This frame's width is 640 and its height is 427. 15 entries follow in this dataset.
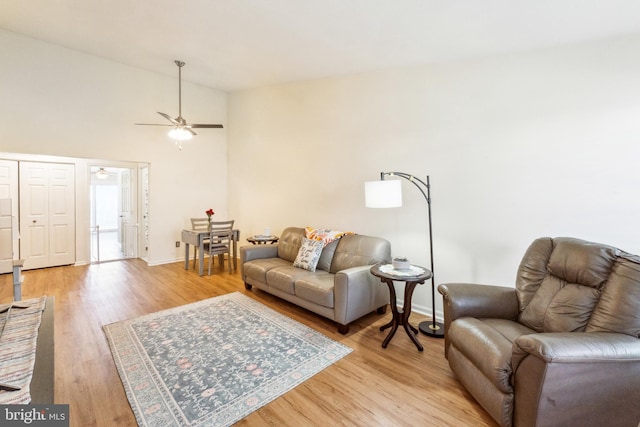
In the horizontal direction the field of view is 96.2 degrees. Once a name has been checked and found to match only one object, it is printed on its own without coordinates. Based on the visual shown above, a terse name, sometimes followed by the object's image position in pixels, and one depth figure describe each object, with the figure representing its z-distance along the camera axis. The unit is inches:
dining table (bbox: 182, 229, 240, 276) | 189.6
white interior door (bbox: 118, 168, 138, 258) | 241.4
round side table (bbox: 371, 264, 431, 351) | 98.6
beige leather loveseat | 110.7
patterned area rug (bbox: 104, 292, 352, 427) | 72.5
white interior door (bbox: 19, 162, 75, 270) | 190.9
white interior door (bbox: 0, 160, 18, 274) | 80.3
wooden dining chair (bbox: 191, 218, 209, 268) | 214.8
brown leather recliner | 56.8
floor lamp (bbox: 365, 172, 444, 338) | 107.0
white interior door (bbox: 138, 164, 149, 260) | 223.8
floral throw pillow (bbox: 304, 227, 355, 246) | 145.5
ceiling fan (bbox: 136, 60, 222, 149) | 172.2
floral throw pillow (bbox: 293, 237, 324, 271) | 140.2
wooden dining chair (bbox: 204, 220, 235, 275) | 193.6
